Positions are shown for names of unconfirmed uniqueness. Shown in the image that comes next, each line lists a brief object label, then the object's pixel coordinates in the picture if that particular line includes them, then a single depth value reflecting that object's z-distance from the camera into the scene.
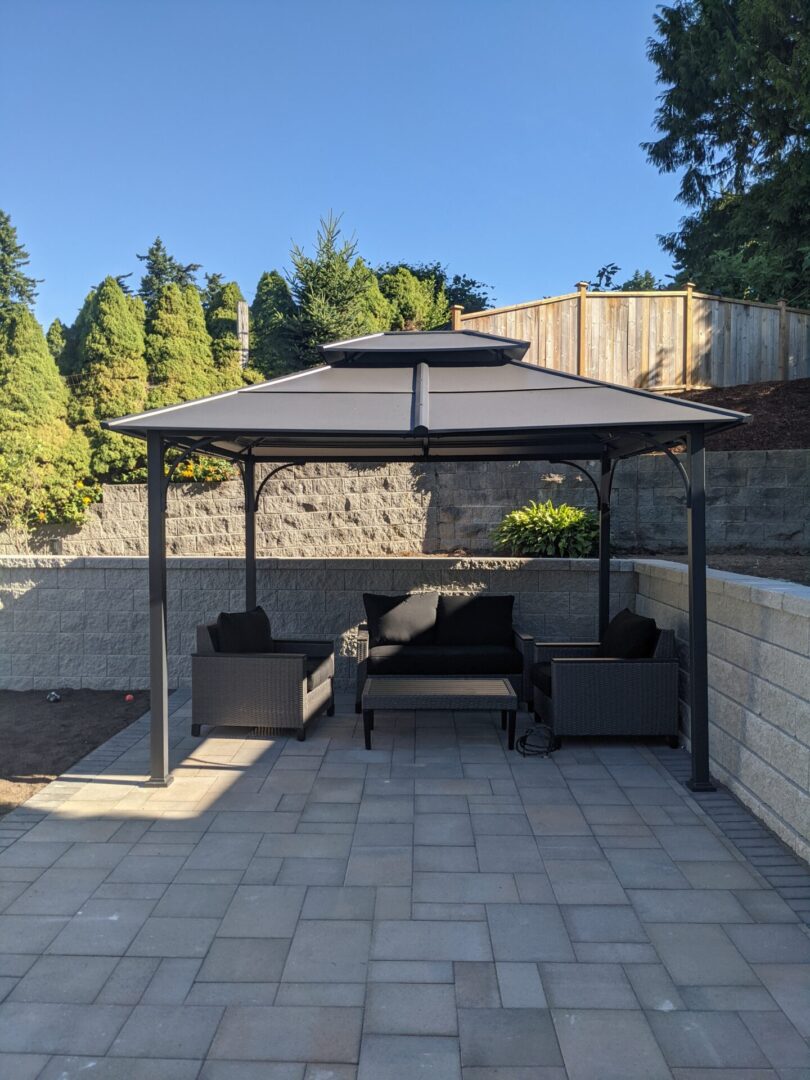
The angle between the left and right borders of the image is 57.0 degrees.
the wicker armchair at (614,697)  5.22
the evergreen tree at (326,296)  12.88
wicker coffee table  5.19
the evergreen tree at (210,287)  32.38
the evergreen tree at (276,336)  13.22
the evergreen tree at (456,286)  23.56
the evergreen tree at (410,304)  17.48
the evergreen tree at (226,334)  15.62
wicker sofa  6.44
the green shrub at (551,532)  7.86
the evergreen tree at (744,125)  8.59
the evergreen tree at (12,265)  29.80
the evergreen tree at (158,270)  34.62
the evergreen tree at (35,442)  11.27
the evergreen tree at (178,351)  15.06
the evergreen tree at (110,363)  14.30
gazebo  4.39
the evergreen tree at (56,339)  21.05
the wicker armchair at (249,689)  5.39
